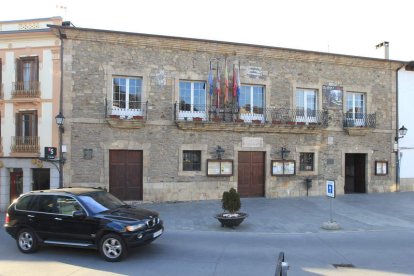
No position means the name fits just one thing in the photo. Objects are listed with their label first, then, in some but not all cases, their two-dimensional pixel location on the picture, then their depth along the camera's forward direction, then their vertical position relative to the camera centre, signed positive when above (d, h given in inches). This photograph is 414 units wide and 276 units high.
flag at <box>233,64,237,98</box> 677.3 +105.6
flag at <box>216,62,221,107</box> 674.4 +100.9
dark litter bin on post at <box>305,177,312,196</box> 723.4 -87.3
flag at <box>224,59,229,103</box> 679.7 +108.0
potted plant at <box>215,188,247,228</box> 440.5 -85.5
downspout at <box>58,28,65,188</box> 610.2 +17.7
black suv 301.4 -75.4
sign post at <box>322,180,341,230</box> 438.4 -104.1
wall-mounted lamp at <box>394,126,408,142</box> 778.2 +22.2
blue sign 441.1 -60.3
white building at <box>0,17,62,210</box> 619.8 +56.5
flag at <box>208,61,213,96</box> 672.4 +109.2
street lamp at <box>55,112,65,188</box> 608.7 -35.5
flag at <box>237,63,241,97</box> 679.7 +107.8
